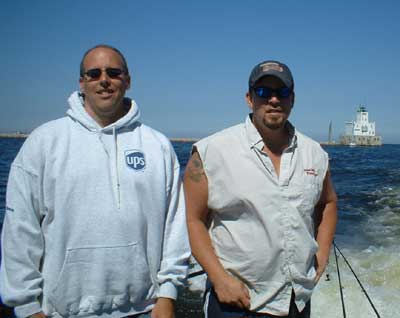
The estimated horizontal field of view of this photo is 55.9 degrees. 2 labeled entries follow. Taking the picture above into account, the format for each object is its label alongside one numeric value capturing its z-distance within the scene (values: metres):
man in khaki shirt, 2.25
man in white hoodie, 1.76
